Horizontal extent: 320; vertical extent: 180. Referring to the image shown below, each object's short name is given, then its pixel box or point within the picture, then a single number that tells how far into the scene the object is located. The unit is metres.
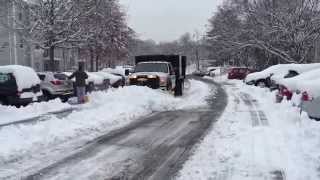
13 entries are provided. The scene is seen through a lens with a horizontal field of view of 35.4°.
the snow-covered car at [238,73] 52.23
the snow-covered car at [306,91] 11.14
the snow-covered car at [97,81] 28.82
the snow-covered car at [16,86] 17.78
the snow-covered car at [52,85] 22.23
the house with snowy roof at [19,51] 37.21
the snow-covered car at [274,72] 23.63
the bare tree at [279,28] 40.34
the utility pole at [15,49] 51.96
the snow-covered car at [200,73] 82.89
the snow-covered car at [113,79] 32.88
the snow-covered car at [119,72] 35.81
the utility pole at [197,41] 131.38
